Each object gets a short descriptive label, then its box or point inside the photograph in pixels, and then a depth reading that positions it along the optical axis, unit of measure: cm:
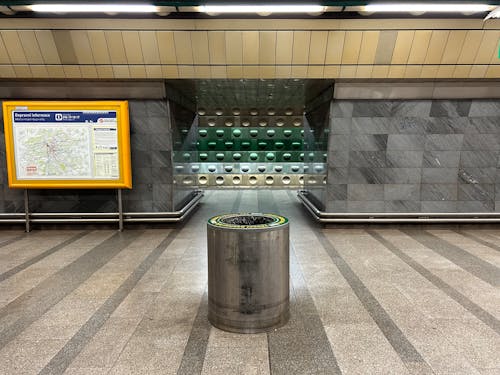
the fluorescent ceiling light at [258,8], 470
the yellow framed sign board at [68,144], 654
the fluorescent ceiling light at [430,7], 463
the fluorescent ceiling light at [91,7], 475
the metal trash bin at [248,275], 302
